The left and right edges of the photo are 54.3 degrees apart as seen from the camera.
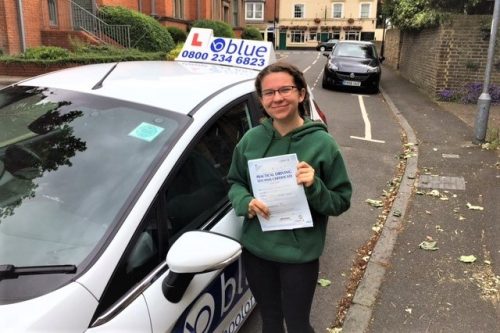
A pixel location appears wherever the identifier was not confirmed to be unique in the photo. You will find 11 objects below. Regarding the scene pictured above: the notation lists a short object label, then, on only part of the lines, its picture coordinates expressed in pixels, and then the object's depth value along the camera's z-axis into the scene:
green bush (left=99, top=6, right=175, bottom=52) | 17.33
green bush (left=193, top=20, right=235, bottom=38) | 24.88
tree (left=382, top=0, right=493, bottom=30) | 13.68
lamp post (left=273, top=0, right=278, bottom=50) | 61.52
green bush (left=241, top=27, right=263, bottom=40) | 38.97
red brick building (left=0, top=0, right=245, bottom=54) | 13.90
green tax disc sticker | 2.26
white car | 1.69
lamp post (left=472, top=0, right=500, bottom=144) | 8.21
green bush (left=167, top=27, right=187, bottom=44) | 21.23
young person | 2.15
